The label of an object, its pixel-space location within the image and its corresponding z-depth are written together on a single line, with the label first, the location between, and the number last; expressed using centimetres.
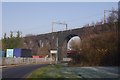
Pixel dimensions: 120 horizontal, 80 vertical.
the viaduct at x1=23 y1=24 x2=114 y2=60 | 8929
